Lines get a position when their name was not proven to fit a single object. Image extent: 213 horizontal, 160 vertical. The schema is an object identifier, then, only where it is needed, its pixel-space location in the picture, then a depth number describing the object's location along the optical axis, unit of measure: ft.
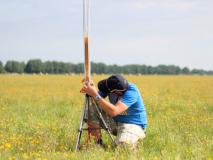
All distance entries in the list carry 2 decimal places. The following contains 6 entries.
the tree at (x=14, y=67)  446.93
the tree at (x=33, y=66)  443.85
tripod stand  26.33
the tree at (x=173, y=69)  457.52
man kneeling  25.63
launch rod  26.06
